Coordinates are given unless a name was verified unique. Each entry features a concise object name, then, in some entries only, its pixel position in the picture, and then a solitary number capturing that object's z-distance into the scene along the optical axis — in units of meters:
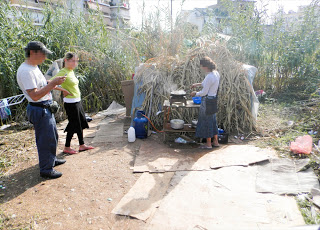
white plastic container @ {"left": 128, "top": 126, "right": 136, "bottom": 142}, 4.92
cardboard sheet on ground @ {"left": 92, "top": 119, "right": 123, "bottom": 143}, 5.16
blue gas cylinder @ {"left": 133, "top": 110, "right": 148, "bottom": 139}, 5.09
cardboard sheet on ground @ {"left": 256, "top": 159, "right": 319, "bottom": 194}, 3.01
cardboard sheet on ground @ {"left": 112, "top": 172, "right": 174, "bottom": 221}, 2.74
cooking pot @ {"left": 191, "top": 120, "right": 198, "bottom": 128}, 4.96
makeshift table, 4.74
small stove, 4.57
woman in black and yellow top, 3.81
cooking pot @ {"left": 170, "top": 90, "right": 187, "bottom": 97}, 4.54
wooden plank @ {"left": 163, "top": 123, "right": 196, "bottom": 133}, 4.88
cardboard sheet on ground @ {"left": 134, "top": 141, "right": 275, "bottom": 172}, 3.83
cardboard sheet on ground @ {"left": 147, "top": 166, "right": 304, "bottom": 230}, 2.48
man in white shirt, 2.91
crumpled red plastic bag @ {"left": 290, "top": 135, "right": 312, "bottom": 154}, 3.81
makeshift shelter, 5.43
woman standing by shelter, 4.10
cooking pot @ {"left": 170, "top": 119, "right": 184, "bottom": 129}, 4.86
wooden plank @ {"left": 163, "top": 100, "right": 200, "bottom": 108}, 4.68
